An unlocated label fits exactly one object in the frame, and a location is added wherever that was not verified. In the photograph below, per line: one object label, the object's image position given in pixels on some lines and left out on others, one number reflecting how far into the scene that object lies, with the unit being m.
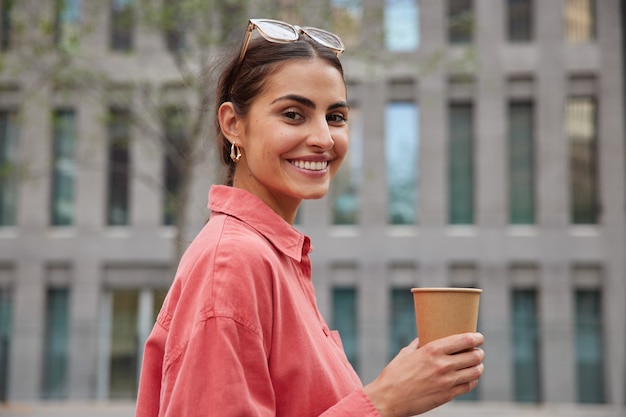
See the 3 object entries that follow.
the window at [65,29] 12.47
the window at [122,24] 14.12
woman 1.52
